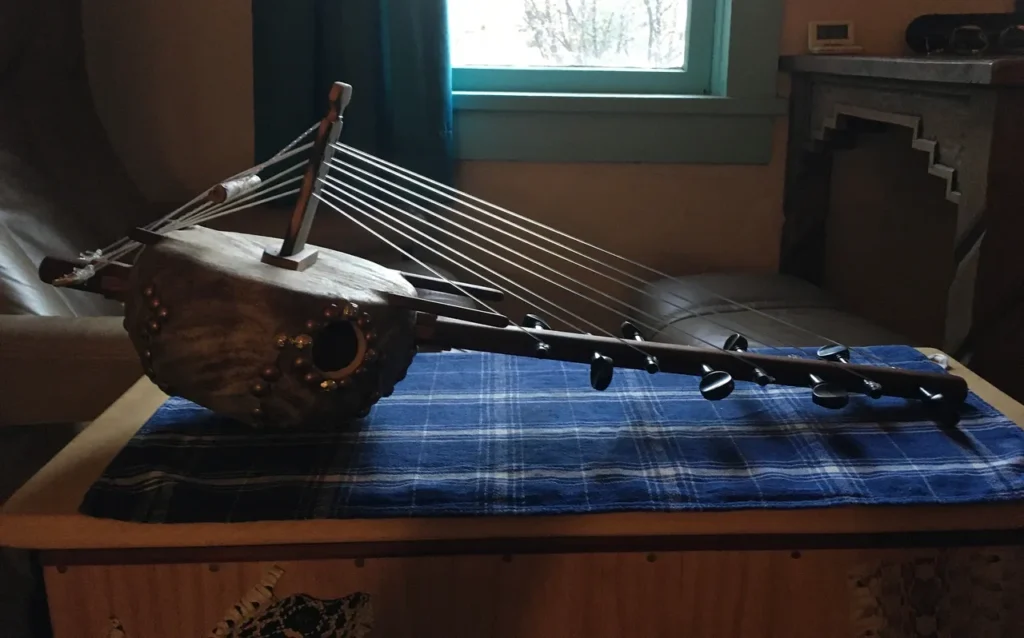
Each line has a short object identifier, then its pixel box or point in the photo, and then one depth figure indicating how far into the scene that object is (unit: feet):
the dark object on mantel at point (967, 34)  5.02
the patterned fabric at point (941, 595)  2.43
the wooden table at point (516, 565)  2.31
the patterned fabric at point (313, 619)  2.35
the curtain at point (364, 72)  5.32
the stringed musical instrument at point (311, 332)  2.31
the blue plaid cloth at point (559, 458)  2.36
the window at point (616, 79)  5.80
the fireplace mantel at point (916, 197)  3.54
